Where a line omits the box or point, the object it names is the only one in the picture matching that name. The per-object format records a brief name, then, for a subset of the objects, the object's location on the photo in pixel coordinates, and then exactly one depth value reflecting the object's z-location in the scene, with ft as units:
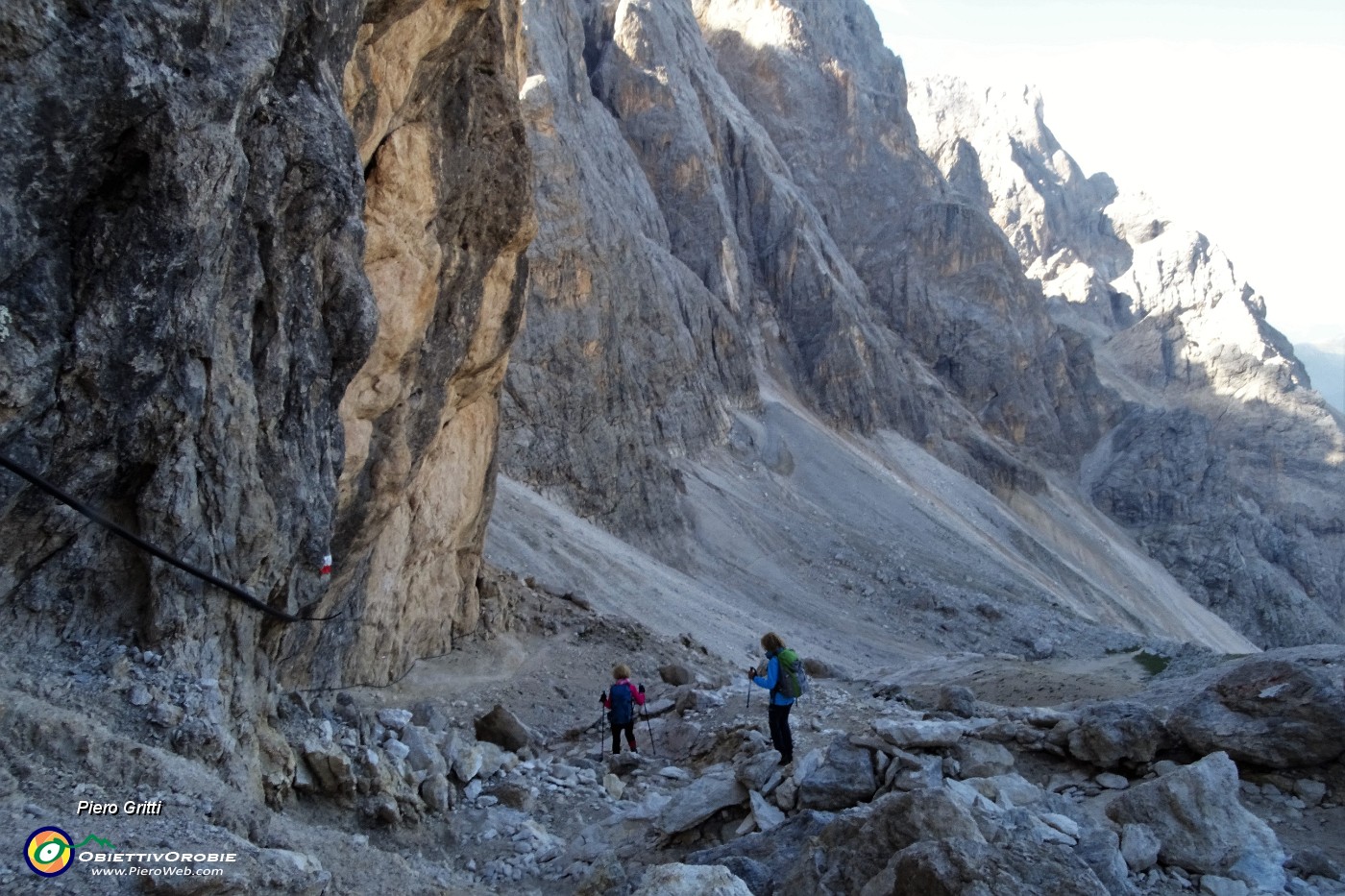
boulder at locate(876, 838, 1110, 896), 17.03
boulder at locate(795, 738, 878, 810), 24.35
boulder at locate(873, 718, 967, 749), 26.50
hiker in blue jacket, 28.78
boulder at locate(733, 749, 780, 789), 26.02
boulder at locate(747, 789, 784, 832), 24.14
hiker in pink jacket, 35.96
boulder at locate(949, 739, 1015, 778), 25.66
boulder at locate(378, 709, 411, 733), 31.32
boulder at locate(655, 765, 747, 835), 25.44
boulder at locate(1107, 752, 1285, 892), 19.89
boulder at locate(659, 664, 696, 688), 50.52
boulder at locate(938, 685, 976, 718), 40.29
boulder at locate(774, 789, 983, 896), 19.06
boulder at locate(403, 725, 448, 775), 29.19
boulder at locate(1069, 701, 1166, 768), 25.62
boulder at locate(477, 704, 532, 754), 36.88
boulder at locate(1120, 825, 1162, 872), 19.99
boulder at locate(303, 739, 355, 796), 25.25
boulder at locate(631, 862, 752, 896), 17.79
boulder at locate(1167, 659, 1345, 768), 23.93
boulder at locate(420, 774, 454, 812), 27.71
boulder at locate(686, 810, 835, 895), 20.71
